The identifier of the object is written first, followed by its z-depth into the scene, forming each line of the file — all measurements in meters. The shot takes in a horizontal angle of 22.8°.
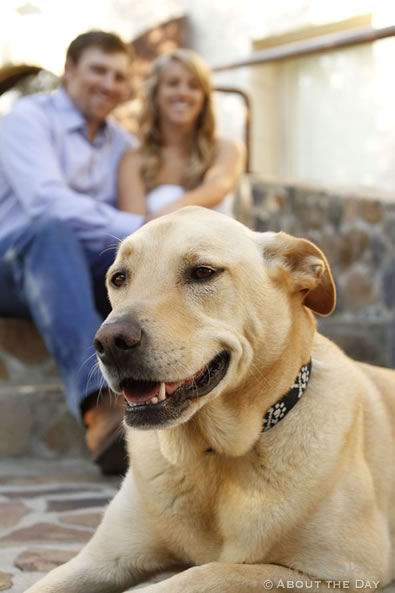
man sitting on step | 4.20
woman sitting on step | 5.10
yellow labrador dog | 2.40
